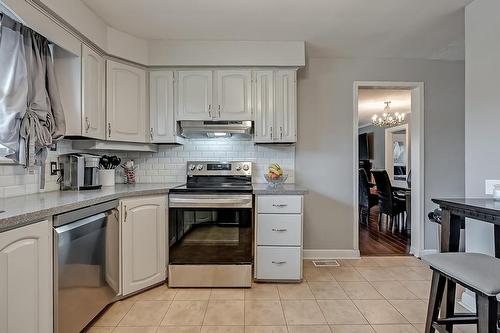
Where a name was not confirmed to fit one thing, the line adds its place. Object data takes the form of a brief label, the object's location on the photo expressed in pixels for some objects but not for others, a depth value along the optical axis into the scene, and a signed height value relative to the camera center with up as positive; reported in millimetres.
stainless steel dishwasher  1591 -616
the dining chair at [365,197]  5277 -568
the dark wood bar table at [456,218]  1521 -281
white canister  2713 -111
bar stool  1241 -512
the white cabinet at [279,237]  2604 -634
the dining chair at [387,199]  4715 -543
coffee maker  2338 -49
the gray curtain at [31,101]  1782 +423
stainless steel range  2559 -626
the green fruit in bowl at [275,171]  2822 -52
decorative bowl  2832 -148
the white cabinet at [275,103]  2936 +626
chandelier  5734 +942
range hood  2887 +377
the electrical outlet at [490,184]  1992 -121
